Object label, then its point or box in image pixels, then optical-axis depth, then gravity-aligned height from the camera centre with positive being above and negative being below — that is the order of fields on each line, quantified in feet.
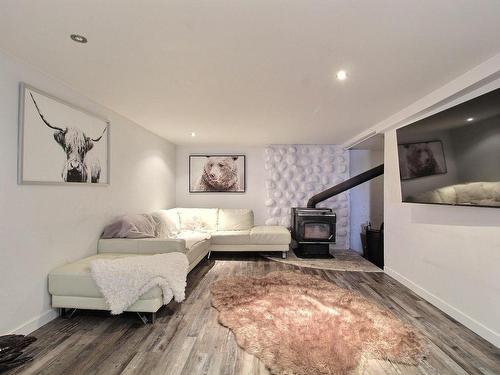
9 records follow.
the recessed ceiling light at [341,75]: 6.95 +3.19
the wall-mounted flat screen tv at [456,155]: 6.09 +1.03
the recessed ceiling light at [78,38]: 5.48 +3.28
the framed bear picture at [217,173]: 18.07 +1.28
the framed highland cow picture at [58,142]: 6.87 +1.52
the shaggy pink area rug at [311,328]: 5.90 -3.79
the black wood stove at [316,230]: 15.48 -2.32
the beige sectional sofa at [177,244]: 7.49 -2.36
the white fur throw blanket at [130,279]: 7.25 -2.55
